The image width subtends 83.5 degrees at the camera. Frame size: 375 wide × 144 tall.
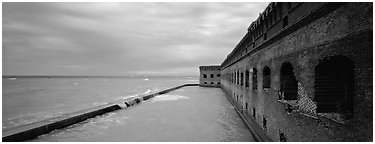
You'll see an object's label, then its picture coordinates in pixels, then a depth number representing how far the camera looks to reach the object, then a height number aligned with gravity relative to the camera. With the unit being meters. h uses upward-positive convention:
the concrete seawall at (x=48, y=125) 9.20 -2.70
